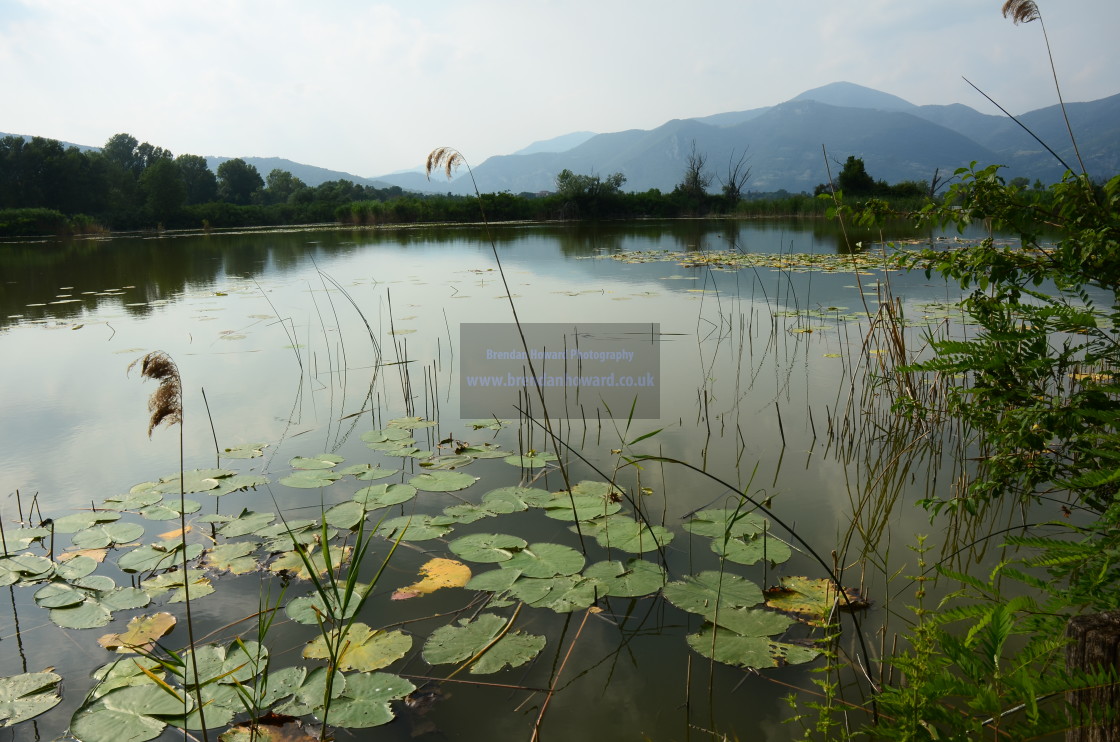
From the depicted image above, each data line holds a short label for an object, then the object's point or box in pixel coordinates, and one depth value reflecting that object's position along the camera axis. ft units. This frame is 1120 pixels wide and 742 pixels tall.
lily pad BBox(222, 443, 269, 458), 9.95
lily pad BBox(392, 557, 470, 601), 6.39
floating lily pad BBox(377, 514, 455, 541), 7.41
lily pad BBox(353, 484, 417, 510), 8.22
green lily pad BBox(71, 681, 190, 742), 4.56
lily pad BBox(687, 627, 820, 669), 5.18
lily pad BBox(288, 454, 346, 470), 9.49
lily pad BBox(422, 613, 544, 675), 5.33
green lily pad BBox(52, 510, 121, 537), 7.66
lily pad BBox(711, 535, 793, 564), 6.79
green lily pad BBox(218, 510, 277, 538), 7.57
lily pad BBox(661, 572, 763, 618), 5.95
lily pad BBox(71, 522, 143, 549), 7.27
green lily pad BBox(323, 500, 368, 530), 7.64
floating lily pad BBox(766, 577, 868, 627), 5.82
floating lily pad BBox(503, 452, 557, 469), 9.46
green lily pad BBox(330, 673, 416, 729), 4.69
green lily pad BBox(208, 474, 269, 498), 8.70
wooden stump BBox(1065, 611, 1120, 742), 2.70
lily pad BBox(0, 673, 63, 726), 4.75
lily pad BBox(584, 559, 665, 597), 6.20
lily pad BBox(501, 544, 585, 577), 6.59
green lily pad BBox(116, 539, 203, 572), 6.80
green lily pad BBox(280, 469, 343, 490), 8.78
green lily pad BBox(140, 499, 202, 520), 7.92
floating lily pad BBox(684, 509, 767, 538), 7.35
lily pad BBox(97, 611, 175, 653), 5.54
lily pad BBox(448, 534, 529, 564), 6.89
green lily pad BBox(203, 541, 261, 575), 6.84
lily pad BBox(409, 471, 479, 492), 8.65
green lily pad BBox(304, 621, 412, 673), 5.31
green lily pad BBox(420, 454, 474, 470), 9.50
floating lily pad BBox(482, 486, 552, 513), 8.09
